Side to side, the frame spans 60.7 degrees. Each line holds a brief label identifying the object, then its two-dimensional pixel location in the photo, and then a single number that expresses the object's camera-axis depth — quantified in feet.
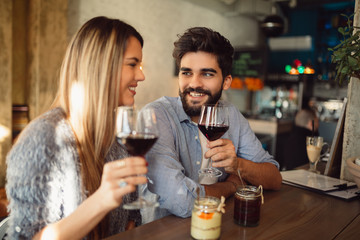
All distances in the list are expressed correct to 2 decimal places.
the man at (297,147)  11.48
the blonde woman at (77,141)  3.35
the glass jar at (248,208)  3.66
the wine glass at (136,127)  2.90
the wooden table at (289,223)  3.47
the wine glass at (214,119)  4.31
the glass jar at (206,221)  3.19
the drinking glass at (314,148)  6.81
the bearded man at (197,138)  4.37
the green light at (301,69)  16.70
